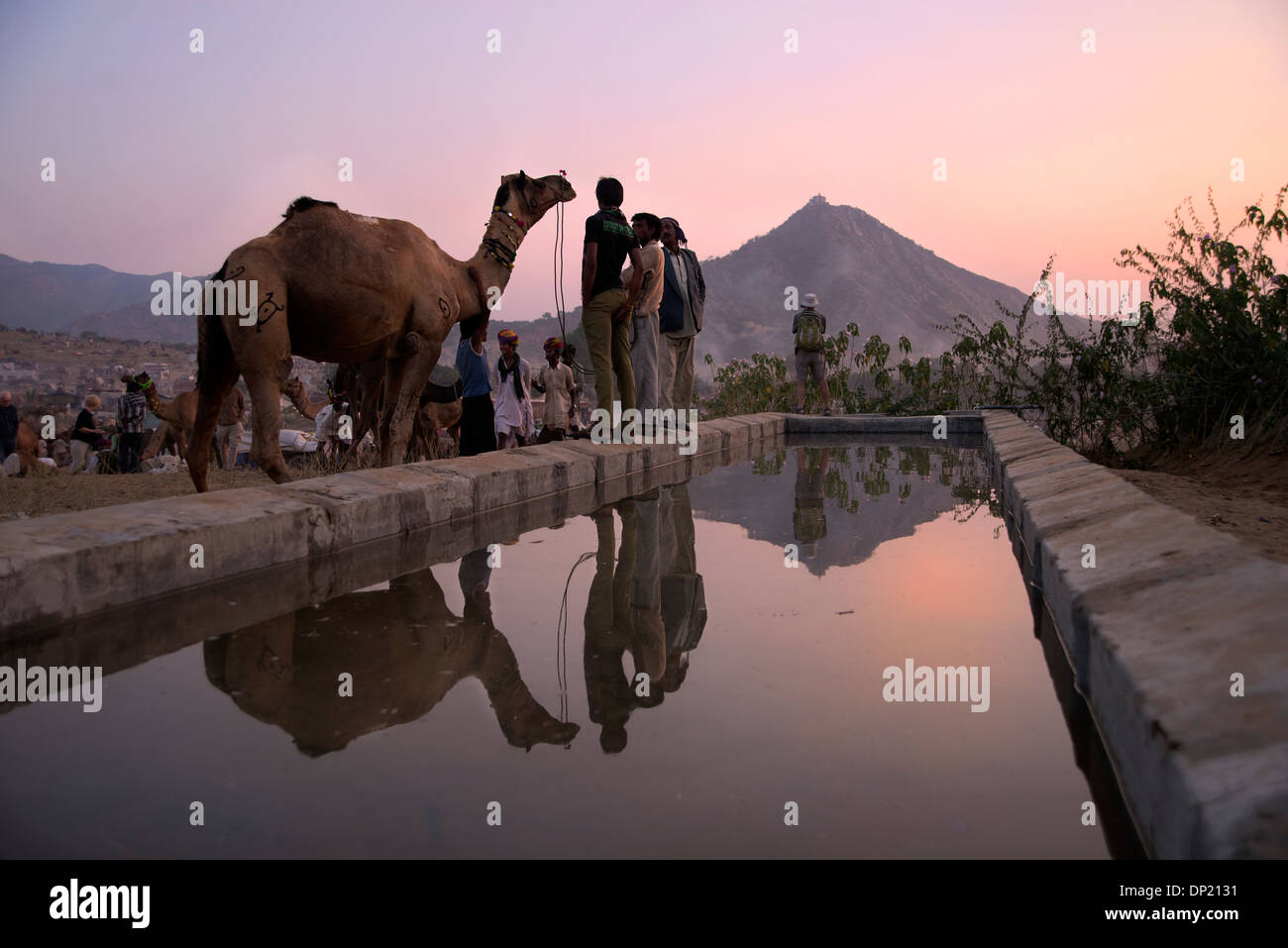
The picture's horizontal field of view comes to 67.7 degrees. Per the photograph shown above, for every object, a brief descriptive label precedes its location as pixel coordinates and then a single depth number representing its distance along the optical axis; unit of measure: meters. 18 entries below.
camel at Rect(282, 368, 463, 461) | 9.94
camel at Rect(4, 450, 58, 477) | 12.30
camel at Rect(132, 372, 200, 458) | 11.46
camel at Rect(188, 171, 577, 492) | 5.38
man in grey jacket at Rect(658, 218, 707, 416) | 9.72
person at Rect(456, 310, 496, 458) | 8.44
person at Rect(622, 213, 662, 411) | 8.51
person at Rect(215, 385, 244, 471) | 12.59
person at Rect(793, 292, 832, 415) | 14.55
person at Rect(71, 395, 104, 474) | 14.16
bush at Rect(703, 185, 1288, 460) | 7.90
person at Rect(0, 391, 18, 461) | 13.83
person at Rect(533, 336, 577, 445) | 10.95
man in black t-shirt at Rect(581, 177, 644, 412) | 7.66
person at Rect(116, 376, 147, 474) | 13.51
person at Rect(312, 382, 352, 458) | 10.57
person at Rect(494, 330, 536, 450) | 10.09
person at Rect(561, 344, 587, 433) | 10.31
